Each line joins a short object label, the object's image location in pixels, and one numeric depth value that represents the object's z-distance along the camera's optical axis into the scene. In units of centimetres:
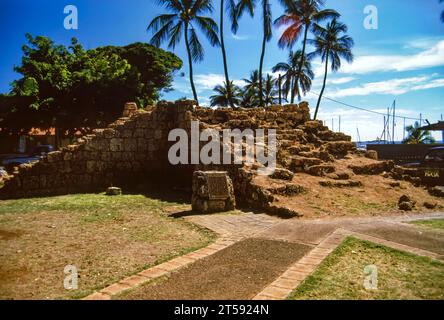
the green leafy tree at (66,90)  1797
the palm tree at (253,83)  4000
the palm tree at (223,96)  3903
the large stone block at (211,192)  706
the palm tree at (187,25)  2120
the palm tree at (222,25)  2136
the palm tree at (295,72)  3491
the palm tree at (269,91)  4053
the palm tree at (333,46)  2981
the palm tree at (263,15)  2120
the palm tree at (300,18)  2575
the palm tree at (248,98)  3959
